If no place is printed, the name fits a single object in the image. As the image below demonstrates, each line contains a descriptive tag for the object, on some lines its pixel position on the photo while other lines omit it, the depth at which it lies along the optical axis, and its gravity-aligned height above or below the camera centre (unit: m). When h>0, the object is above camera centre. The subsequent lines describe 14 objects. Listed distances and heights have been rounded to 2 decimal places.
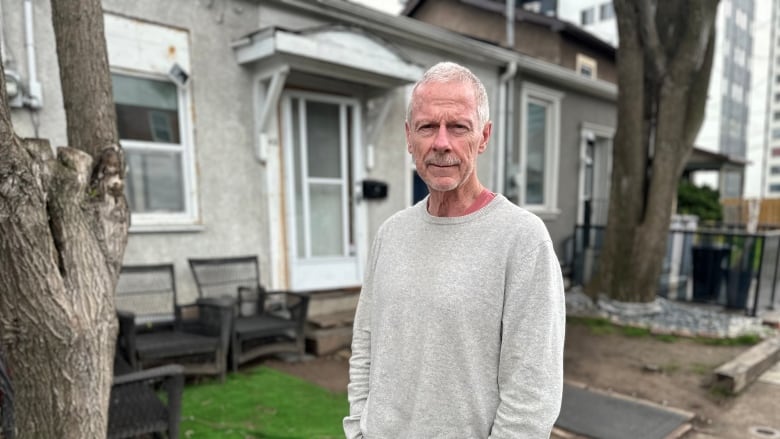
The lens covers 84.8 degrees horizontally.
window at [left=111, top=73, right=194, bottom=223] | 3.96 +0.43
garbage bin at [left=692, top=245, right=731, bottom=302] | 5.89 -1.23
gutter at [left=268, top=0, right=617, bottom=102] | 4.88 +1.99
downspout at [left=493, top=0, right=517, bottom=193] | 6.88 +0.94
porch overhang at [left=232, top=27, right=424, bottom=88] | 4.02 +1.33
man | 0.95 -0.29
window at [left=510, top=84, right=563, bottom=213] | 7.58 +0.64
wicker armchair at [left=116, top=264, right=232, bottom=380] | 3.33 -1.22
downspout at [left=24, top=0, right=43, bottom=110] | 3.32 +0.97
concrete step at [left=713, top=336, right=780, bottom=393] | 3.44 -1.59
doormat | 2.83 -1.65
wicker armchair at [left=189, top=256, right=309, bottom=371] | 3.90 -1.24
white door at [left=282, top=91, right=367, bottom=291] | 4.91 -0.06
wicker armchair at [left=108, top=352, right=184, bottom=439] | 2.31 -1.25
